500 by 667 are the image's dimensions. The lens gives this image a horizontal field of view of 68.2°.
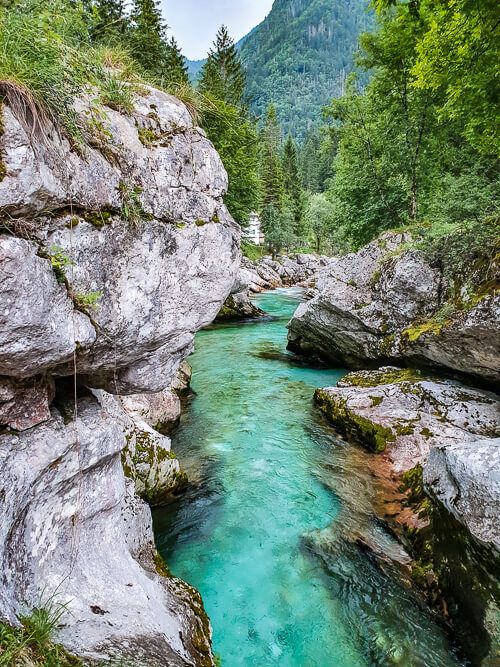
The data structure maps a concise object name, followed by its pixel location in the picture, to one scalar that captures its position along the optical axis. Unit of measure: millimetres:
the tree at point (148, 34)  20734
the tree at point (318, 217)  52962
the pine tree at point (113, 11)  19953
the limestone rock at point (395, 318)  8023
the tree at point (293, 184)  60562
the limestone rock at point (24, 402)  3295
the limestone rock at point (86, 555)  2959
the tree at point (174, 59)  23328
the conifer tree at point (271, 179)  50125
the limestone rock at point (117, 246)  2854
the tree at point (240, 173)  20267
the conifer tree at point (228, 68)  32697
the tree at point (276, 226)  50906
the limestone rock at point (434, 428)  4434
